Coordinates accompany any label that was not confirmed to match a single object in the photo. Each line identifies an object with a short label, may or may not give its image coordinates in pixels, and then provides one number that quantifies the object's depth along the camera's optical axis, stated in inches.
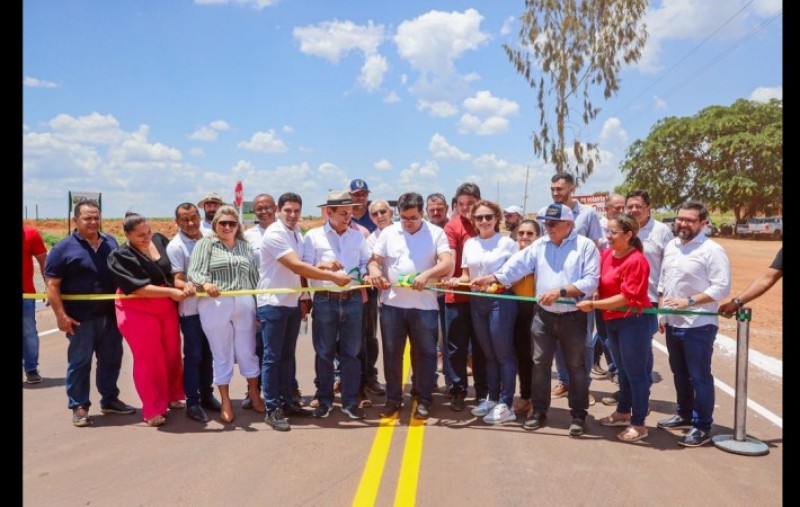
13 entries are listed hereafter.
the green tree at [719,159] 1739.7
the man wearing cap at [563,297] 208.1
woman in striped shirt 224.7
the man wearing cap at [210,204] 285.0
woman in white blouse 226.4
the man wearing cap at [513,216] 304.5
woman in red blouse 201.3
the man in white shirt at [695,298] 199.9
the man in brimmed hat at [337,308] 228.2
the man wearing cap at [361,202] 263.4
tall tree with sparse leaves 1035.3
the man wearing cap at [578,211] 290.2
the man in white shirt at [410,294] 227.6
